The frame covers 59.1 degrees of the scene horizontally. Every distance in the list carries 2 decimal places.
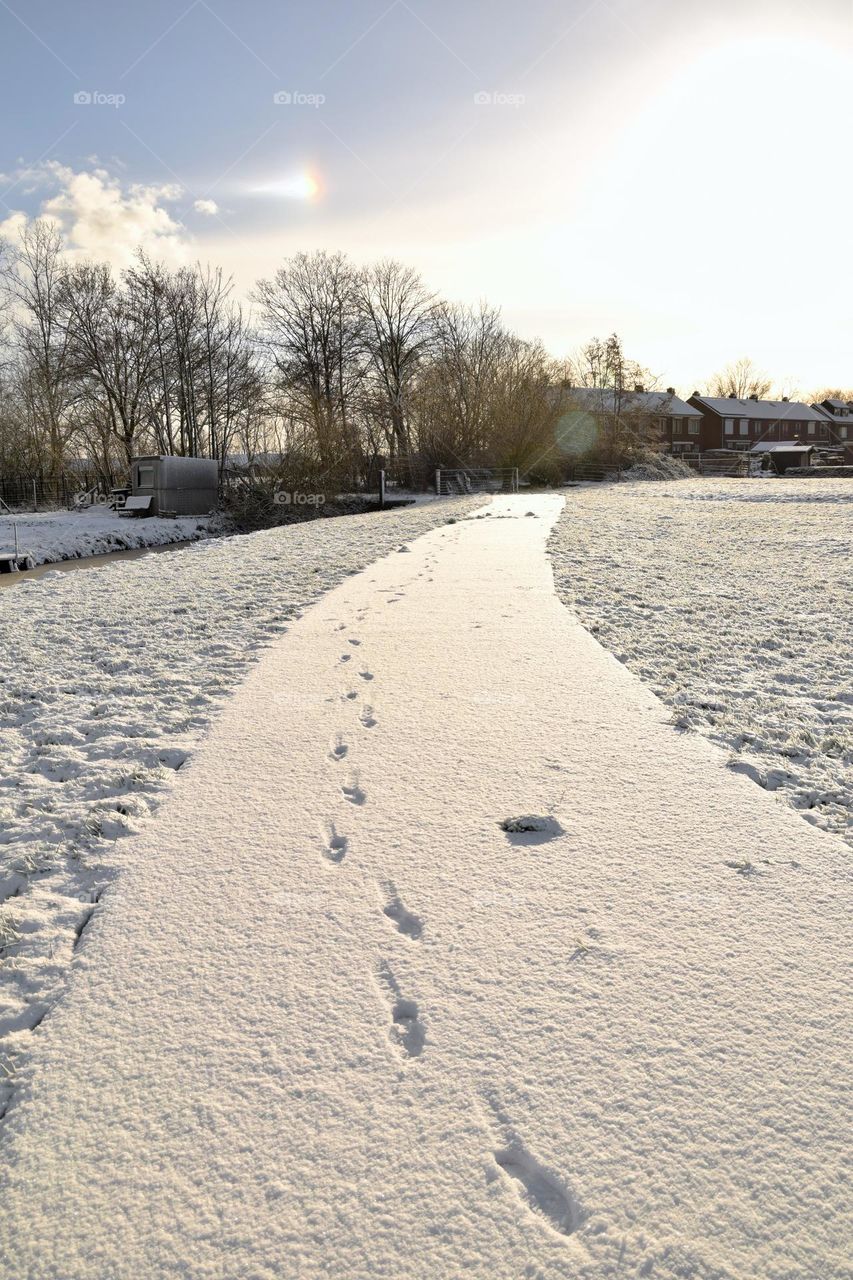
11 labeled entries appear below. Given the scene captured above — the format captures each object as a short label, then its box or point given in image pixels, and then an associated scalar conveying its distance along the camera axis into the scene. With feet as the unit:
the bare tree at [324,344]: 127.95
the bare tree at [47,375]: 106.11
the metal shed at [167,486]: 90.74
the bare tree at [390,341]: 128.88
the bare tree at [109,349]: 106.22
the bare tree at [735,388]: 302.97
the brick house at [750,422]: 244.83
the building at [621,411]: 123.75
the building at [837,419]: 276.21
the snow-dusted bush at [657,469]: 127.34
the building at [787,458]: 168.86
